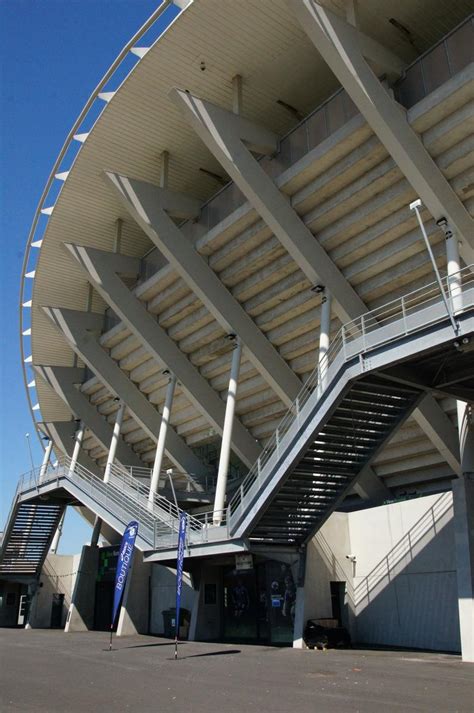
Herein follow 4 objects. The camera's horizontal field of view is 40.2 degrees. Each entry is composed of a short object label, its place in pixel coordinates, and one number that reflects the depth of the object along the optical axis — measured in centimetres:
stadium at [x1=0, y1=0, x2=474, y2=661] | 1641
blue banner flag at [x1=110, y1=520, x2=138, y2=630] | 1839
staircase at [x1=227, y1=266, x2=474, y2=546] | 1362
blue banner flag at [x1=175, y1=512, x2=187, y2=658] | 1689
